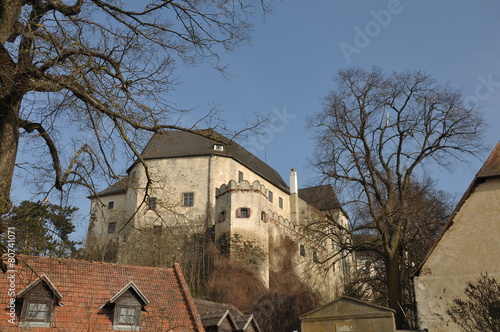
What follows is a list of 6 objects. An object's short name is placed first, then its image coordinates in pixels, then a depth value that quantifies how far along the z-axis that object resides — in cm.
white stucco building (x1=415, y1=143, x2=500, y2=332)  1441
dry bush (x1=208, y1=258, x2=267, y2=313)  3441
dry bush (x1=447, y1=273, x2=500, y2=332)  1302
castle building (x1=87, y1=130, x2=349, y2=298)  4047
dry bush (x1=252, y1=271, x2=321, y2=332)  2935
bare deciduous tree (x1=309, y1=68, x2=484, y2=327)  1908
